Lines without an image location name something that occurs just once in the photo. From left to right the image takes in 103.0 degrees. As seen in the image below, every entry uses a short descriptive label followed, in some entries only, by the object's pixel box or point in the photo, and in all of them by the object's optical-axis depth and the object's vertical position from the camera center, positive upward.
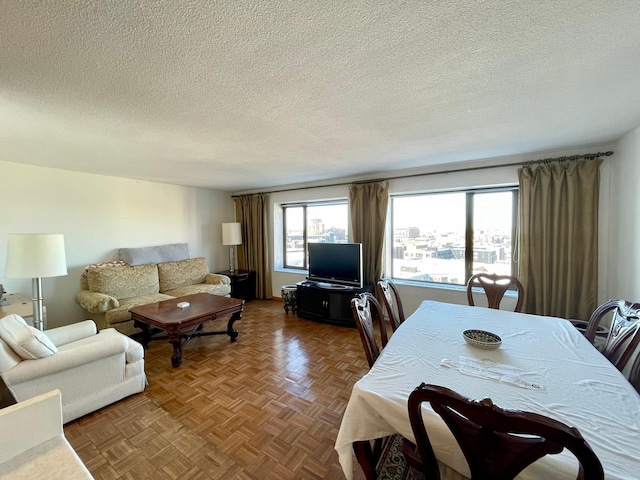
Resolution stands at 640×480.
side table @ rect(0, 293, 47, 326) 2.36 -0.74
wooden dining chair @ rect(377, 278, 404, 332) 2.01 -0.61
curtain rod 2.60 +0.74
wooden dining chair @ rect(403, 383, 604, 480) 0.62 -0.60
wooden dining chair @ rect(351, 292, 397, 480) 1.17 -0.74
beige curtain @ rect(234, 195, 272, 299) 5.16 -0.18
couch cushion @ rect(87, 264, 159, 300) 3.43 -0.69
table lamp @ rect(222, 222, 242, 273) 5.10 -0.07
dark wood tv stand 3.73 -1.11
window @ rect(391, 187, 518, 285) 3.30 -0.09
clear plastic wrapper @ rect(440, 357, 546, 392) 1.13 -0.70
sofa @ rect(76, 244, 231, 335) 3.19 -0.80
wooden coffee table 2.60 -0.92
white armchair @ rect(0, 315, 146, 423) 1.70 -0.98
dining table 0.83 -0.70
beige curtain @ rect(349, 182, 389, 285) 3.84 +0.12
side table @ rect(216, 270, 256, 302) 4.92 -1.05
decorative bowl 1.44 -0.66
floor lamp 2.01 -0.18
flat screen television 3.76 -0.54
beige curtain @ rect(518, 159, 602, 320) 2.63 -0.13
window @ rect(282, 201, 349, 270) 4.61 +0.06
